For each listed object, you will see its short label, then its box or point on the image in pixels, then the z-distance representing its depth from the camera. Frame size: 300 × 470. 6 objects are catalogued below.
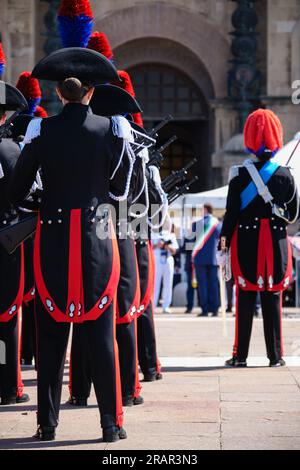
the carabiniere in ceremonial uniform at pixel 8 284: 15.22
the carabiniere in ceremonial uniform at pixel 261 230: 19.42
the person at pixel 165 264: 37.47
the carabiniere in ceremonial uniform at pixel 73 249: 12.65
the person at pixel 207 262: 35.56
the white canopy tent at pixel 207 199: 39.67
